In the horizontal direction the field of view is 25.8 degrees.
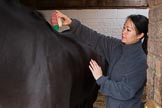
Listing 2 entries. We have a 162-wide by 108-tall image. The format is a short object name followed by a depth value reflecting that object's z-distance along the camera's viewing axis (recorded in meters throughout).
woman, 2.04
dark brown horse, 1.65
